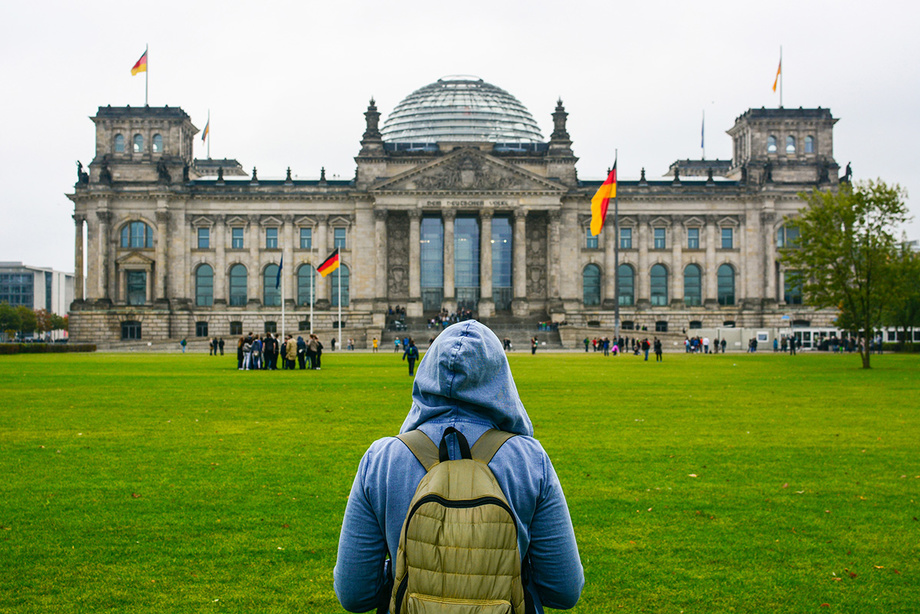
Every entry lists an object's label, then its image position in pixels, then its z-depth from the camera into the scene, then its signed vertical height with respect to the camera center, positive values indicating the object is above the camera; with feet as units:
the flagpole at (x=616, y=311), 252.30 +2.59
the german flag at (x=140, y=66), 299.17 +86.29
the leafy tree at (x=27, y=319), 490.73 +0.98
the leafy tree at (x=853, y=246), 172.24 +14.60
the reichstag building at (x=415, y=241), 324.80 +30.09
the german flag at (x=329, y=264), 235.81 +15.05
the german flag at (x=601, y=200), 222.28 +31.77
